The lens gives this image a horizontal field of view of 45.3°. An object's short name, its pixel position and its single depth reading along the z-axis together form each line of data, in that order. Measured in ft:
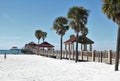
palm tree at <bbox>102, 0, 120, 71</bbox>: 41.35
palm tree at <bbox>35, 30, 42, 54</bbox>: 175.91
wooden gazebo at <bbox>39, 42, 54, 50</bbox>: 125.26
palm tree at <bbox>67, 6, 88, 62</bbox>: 69.01
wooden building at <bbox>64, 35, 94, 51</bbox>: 79.65
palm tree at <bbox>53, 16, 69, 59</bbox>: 94.56
